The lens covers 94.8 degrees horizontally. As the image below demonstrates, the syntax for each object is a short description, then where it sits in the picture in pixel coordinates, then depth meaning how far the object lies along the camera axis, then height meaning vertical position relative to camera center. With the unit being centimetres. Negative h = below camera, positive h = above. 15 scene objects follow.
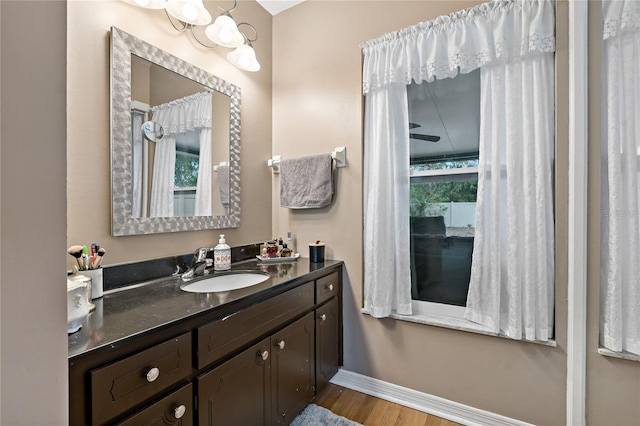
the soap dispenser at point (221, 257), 167 -26
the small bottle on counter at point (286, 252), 199 -27
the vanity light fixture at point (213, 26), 142 +99
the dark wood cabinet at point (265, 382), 106 -72
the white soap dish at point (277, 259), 191 -31
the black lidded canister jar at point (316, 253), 191 -27
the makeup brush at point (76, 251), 107 -15
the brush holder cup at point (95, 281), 111 -27
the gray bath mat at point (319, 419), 157 -113
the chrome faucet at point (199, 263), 153 -28
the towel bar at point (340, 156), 195 +38
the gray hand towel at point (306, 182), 194 +21
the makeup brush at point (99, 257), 114 -18
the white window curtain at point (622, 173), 125 +18
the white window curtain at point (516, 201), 141 +6
